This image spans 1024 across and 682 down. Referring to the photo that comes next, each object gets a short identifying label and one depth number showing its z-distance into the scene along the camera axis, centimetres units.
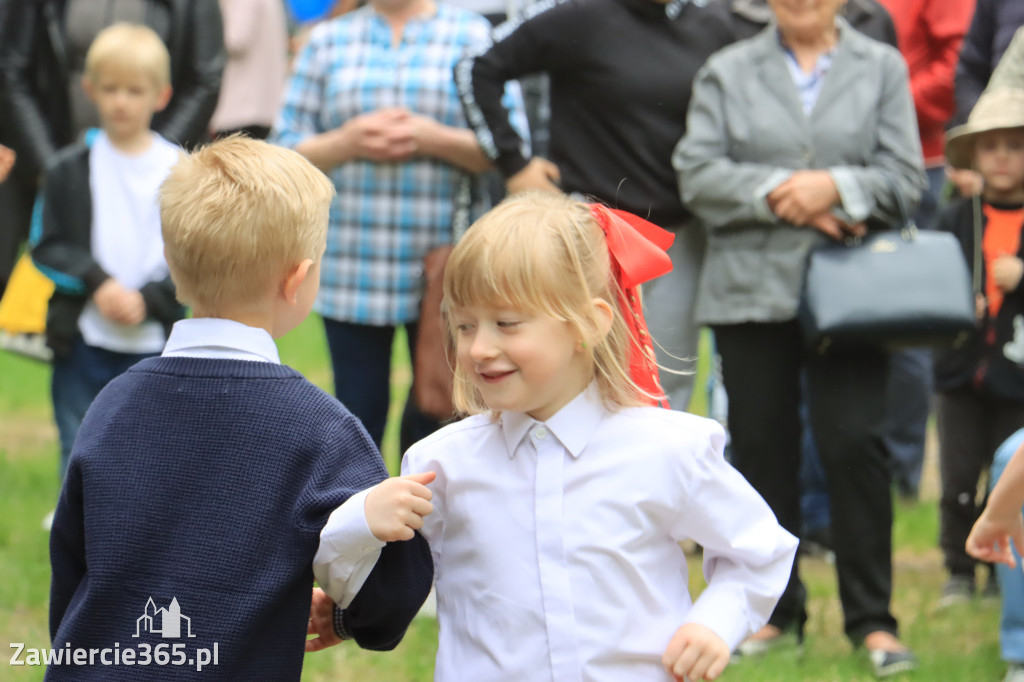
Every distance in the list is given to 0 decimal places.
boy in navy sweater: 437
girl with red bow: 461
